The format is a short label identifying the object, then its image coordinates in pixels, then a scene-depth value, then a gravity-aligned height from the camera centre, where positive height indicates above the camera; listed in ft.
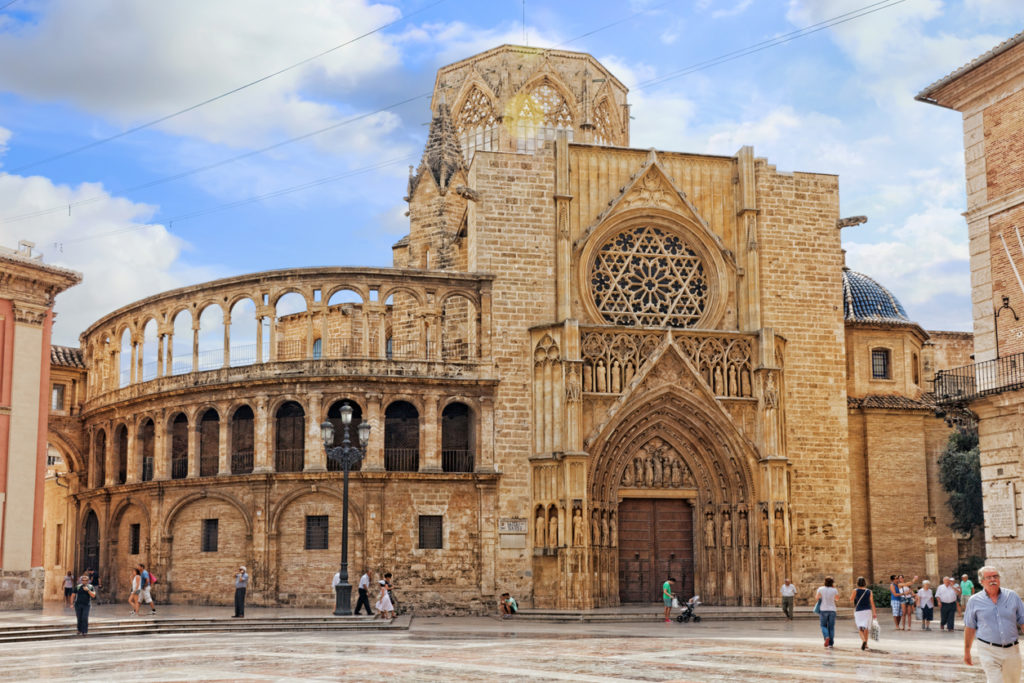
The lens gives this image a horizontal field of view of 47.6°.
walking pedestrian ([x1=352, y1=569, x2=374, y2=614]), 96.12 -9.18
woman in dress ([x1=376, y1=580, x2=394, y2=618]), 93.86 -10.08
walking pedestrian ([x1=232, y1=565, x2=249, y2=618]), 92.12 -8.76
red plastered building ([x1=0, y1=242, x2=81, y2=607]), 98.02 +5.96
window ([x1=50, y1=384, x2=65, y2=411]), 134.31 +9.95
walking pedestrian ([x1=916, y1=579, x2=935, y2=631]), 90.27 -9.89
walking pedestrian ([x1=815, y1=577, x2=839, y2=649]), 66.49 -7.56
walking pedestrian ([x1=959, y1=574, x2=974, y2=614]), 90.00 -8.60
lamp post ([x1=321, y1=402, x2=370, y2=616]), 90.12 -2.70
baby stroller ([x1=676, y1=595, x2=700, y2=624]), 96.27 -10.97
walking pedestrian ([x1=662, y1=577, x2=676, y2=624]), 96.48 -9.65
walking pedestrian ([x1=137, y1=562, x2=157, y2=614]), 101.48 -9.22
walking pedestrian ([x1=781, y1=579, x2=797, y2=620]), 100.53 -10.15
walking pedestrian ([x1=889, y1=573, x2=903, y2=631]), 91.15 -9.59
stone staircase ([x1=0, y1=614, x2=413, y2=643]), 80.74 -10.53
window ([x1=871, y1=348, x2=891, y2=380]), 132.77 +12.81
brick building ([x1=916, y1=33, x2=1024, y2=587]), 79.77 +14.15
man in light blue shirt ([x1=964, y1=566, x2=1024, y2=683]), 35.45 -4.59
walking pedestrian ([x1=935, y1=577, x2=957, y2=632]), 84.12 -9.16
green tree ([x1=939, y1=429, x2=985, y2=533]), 125.08 -0.24
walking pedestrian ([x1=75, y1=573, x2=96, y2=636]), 76.84 -7.92
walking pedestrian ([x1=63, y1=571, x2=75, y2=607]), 120.32 -10.88
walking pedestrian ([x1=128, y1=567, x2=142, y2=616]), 92.94 -8.73
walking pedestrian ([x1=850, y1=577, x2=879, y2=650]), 65.67 -7.41
